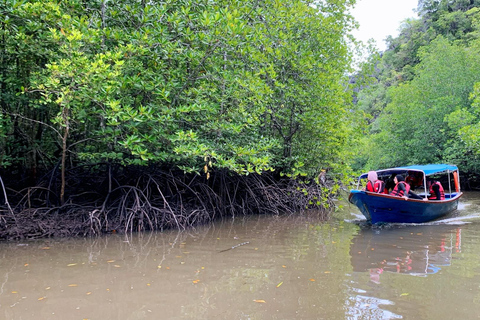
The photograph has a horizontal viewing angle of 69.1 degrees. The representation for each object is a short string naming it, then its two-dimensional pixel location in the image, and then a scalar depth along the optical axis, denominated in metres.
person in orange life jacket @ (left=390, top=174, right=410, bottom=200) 7.59
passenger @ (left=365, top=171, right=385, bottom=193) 7.79
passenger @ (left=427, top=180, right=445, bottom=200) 8.98
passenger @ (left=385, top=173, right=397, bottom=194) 9.70
